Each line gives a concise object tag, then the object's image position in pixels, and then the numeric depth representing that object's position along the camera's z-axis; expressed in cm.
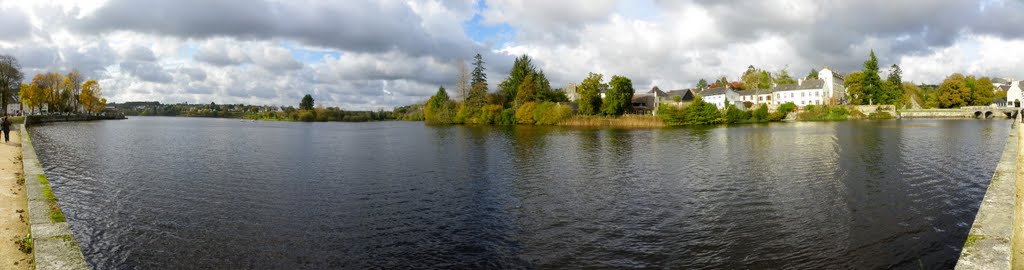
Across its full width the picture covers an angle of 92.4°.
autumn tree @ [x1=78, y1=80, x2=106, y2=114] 11200
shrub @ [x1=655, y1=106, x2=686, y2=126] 8119
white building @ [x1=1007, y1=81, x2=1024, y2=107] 11586
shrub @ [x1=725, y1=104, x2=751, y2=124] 8806
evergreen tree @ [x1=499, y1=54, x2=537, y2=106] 10881
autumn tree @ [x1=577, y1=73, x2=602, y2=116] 8681
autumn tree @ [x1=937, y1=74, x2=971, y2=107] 10900
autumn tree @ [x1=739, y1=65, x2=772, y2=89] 14092
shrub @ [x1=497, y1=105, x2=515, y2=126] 9925
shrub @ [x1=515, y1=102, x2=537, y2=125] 9419
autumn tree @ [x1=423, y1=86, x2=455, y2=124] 11228
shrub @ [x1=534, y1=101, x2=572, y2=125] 8688
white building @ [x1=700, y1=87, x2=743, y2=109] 11256
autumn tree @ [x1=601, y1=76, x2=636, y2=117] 8381
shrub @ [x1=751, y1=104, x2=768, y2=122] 9306
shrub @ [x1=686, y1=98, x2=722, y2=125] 8253
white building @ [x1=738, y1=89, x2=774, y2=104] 11994
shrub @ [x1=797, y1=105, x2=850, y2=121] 9732
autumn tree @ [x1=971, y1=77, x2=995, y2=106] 11162
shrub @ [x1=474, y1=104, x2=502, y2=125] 10125
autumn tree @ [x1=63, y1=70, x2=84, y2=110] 10275
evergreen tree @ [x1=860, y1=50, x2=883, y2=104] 10112
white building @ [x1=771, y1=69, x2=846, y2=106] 11019
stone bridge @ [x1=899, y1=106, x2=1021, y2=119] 9819
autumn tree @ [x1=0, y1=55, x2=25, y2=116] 7525
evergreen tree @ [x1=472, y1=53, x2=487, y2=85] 12150
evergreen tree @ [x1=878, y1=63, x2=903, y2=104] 10325
